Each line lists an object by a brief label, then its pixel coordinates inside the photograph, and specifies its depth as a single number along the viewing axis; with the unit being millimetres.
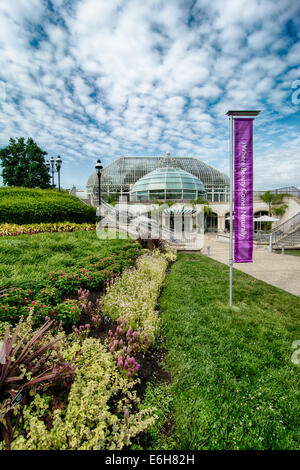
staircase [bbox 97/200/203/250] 14229
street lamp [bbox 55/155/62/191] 17406
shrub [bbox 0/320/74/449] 1872
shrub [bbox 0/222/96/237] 9719
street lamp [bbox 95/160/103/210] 13820
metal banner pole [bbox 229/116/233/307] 5121
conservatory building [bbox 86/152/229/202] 38844
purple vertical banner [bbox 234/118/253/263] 5113
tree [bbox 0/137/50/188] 29406
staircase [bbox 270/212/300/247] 17609
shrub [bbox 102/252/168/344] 3975
